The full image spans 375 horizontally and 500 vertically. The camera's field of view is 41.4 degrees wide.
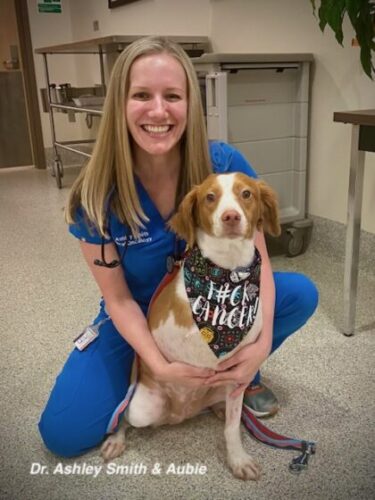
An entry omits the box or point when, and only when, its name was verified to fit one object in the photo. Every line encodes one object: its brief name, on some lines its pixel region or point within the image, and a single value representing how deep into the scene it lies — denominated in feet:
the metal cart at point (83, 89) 9.67
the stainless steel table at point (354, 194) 4.93
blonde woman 3.73
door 16.83
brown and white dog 3.28
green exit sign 16.49
